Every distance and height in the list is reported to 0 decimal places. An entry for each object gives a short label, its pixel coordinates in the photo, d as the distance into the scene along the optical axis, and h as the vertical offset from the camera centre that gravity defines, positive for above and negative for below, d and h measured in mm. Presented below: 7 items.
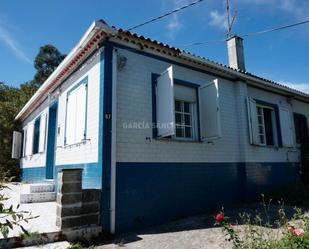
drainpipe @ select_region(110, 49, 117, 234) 5355 +454
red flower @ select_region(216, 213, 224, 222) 3041 -507
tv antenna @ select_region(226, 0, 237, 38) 11289 +6084
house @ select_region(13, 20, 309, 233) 5773 +1111
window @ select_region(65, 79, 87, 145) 6617 +1519
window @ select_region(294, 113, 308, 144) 11555 +1847
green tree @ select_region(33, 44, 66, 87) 28031 +11819
